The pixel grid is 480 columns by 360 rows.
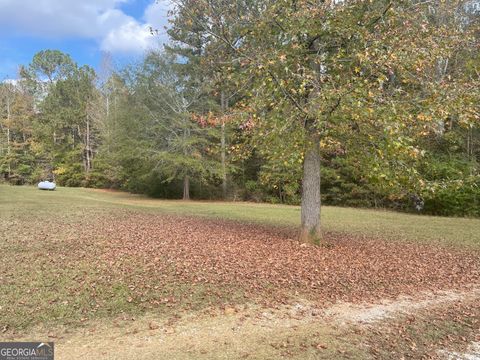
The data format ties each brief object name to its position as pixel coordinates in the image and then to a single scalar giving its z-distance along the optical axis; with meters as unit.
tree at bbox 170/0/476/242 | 6.68
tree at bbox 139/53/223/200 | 23.39
